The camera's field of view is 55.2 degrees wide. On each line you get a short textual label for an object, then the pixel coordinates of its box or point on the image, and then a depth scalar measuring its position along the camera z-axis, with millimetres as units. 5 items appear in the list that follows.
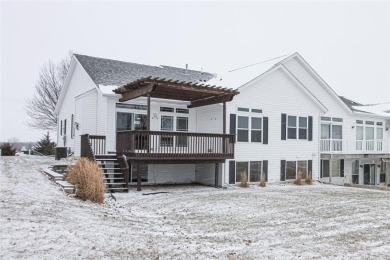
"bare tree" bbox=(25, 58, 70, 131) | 37594
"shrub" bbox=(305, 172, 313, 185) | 19469
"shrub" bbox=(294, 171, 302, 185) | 18938
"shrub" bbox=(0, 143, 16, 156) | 28469
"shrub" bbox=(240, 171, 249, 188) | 17016
